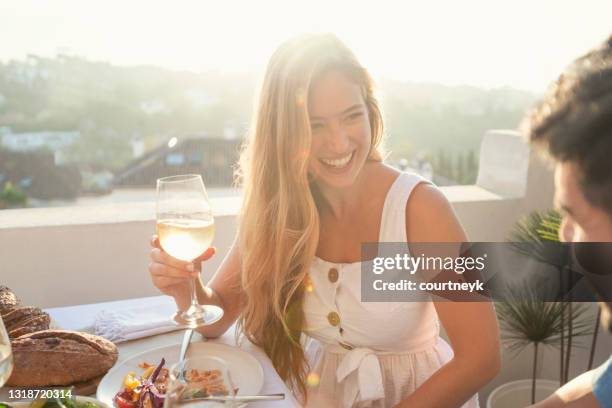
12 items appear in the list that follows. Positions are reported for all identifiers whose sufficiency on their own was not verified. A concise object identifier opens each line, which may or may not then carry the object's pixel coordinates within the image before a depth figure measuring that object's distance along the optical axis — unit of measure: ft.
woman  4.89
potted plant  8.12
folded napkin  4.77
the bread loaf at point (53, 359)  3.64
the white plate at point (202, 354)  3.74
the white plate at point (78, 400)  3.27
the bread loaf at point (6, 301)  4.27
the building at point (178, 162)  47.73
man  2.62
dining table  3.96
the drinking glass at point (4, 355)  2.82
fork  4.30
